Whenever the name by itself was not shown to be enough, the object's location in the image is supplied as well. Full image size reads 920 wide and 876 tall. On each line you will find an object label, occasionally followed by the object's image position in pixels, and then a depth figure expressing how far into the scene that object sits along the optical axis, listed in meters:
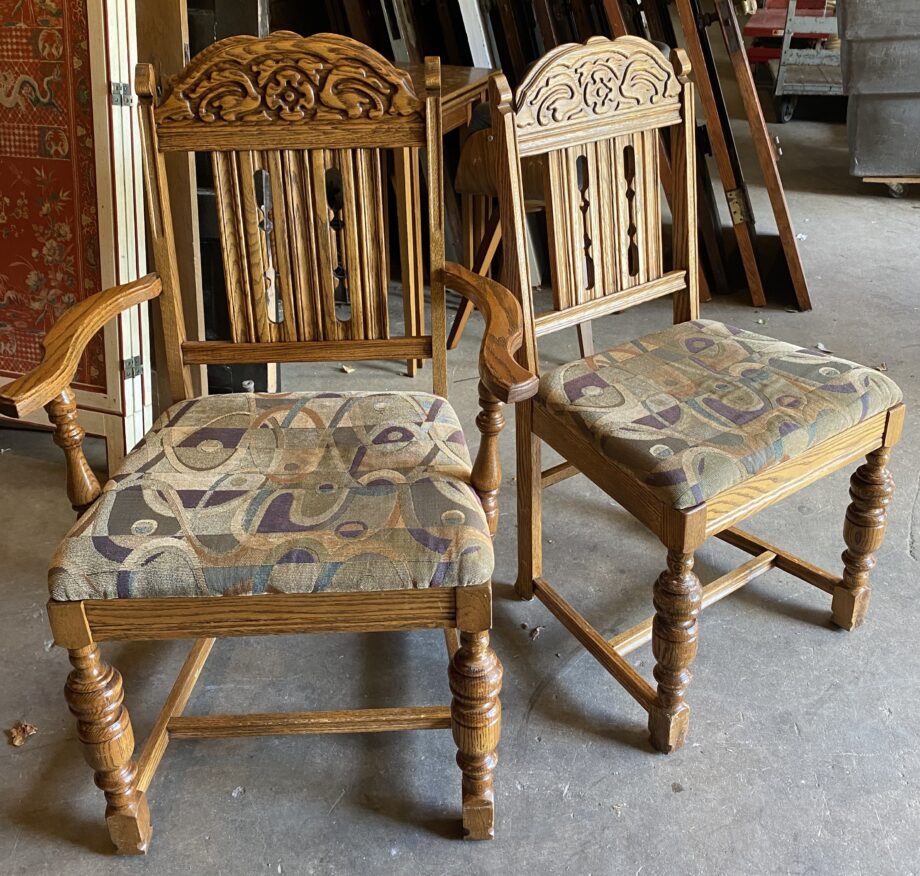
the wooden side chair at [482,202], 2.79
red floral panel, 2.28
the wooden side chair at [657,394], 1.54
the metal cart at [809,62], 6.25
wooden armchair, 1.31
